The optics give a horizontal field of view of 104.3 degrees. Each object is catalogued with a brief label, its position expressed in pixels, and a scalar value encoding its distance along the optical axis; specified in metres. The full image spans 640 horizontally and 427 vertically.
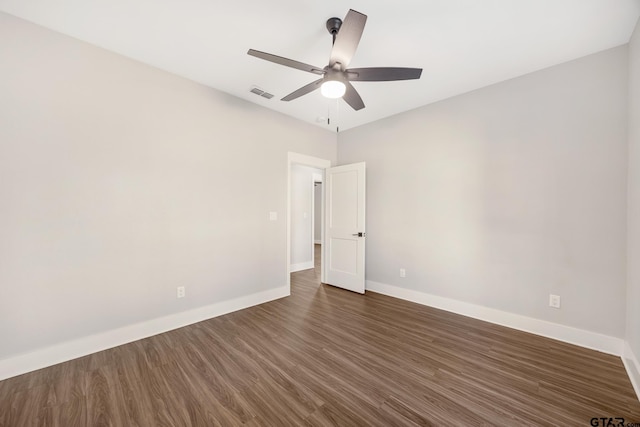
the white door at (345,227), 4.03
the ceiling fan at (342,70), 1.69
